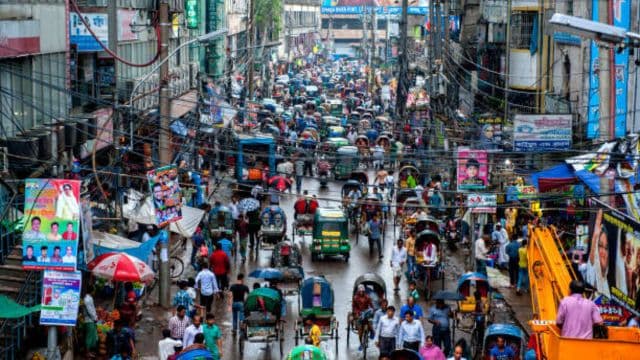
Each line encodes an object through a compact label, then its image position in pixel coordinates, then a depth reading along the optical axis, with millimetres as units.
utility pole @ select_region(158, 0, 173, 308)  28188
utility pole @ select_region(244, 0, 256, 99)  66875
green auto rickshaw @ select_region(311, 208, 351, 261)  34875
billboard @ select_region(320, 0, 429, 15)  143000
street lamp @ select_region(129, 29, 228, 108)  28055
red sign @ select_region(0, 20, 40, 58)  27281
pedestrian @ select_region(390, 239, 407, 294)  31172
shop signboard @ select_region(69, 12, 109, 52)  34500
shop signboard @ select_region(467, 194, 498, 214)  30891
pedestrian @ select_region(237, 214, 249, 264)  34562
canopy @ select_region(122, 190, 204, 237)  31016
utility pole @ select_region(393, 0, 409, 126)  60375
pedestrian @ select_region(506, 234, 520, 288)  30859
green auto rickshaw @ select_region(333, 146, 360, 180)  50562
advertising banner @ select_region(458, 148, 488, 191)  32219
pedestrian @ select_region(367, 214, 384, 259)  35812
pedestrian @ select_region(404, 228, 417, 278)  31531
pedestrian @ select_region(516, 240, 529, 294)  30406
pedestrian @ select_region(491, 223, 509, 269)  33000
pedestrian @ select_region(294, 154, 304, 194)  46312
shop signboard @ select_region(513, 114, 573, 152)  34562
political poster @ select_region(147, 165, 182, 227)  27172
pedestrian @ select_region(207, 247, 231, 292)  29500
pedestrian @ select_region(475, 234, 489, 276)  31094
